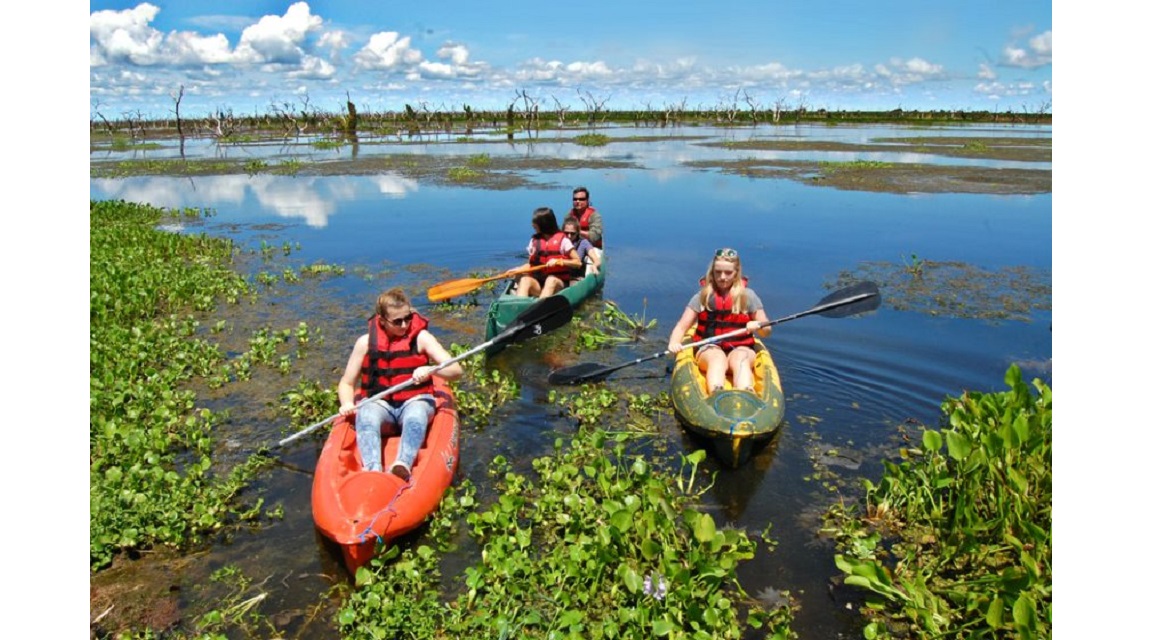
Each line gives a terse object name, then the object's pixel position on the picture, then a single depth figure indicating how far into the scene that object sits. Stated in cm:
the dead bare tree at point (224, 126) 5734
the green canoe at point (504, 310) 859
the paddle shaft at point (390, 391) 540
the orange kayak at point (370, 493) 439
